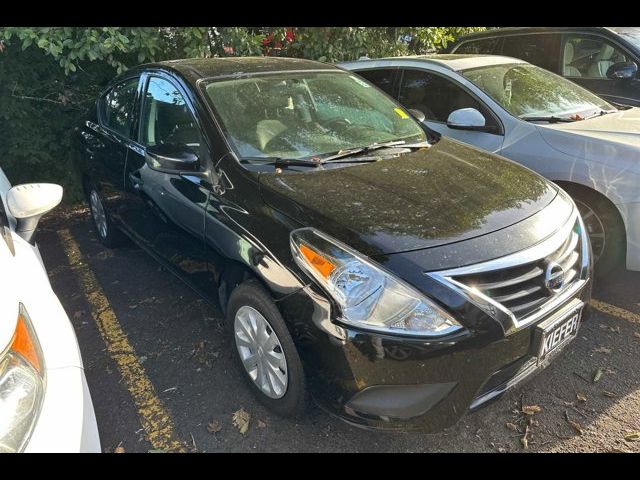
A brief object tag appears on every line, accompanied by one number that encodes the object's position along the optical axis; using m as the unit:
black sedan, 1.92
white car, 1.45
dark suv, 5.37
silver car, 3.21
